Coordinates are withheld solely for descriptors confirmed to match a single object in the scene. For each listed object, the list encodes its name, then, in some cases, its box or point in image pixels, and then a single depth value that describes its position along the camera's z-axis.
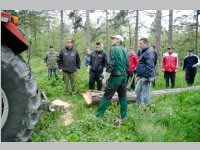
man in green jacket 5.96
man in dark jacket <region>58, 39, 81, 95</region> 9.54
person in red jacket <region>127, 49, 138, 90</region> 11.02
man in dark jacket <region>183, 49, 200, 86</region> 12.18
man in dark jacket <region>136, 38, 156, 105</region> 7.11
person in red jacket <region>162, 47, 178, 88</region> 11.83
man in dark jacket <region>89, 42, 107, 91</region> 9.34
